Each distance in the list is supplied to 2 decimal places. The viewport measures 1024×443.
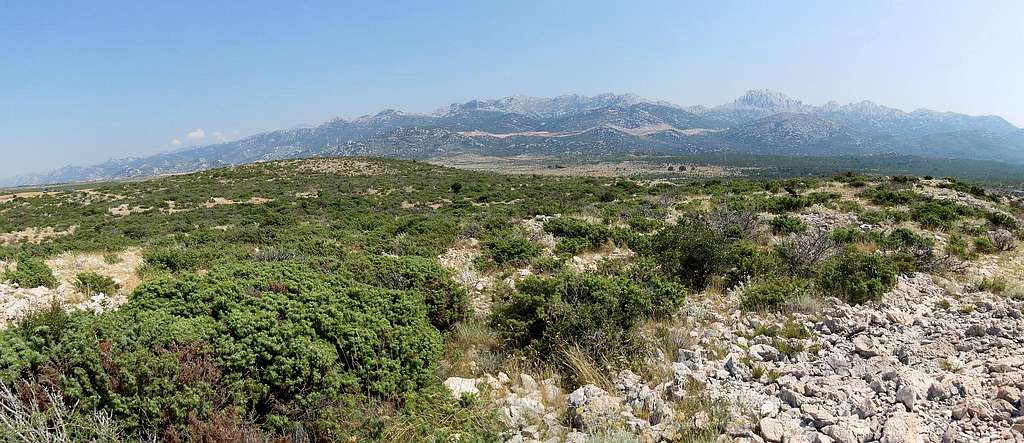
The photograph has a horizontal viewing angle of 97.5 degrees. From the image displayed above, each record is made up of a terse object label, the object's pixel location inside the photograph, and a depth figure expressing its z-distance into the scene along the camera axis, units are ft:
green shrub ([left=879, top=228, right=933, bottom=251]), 33.81
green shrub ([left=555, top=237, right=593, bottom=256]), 37.79
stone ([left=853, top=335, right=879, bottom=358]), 15.62
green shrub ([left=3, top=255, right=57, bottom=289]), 28.25
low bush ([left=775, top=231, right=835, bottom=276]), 28.12
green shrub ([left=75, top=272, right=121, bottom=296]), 28.43
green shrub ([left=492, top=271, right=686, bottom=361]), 17.57
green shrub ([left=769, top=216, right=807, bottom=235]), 43.39
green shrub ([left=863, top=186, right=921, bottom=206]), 58.65
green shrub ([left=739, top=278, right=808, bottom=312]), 21.18
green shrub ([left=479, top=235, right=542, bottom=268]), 34.45
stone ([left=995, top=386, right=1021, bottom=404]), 11.48
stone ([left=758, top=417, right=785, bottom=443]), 11.34
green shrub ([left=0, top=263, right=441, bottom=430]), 11.60
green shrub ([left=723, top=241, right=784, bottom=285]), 27.48
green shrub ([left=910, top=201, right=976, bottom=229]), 44.68
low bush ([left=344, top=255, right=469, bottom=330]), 21.99
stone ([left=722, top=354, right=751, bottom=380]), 14.80
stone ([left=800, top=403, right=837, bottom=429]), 11.65
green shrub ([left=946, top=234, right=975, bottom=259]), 32.21
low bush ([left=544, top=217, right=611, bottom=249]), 40.68
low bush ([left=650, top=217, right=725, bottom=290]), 27.94
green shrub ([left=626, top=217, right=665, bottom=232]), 47.09
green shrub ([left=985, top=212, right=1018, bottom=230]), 43.15
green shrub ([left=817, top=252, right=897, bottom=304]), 21.54
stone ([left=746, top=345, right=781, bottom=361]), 15.97
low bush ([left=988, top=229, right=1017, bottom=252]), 34.60
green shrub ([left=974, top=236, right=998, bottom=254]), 34.17
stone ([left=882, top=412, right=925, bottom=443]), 10.66
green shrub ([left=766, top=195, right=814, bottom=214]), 57.84
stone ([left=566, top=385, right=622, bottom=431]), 12.65
